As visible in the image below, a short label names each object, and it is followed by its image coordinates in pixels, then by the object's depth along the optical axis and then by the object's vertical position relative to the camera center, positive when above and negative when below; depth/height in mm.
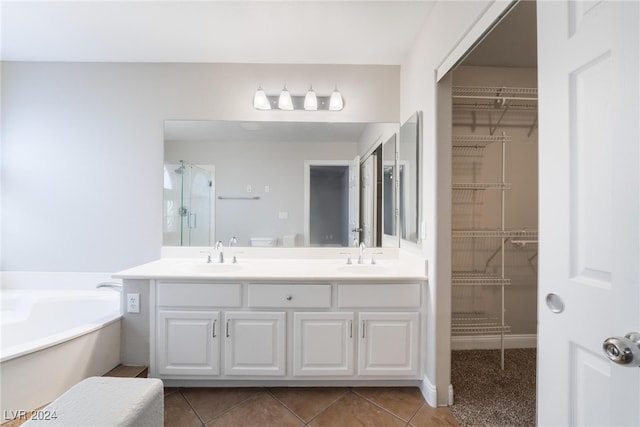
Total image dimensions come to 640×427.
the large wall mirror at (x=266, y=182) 2320 +263
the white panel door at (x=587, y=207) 657 +13
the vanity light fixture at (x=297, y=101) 2264 +933
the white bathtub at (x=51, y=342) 1413 -805
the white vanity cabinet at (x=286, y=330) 1780 -767
